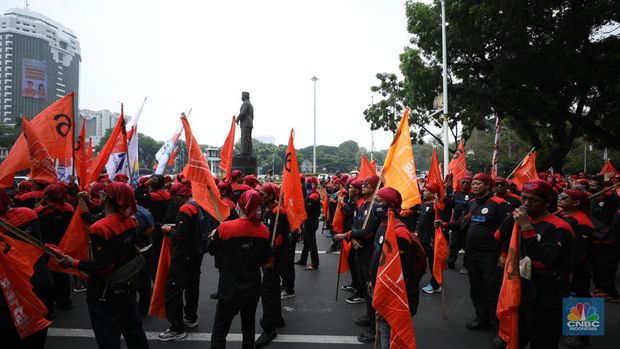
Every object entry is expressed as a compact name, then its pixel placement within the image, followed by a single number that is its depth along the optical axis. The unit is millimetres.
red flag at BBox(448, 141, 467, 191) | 8758
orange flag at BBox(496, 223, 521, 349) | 3238
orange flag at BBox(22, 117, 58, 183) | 5117
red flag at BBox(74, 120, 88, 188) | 5938
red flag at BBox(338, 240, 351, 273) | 5889
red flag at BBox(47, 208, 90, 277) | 4066
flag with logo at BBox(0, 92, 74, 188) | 5613
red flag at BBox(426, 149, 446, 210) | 6211
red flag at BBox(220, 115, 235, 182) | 7088
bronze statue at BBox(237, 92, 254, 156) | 15219
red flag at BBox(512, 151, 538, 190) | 8562
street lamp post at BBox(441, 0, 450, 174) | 16766
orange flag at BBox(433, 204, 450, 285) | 5602
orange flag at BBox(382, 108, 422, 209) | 4566
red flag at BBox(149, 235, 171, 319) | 4750
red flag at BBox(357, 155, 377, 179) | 9442
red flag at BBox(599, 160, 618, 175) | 11838
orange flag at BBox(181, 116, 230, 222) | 4824
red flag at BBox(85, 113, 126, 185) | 5660
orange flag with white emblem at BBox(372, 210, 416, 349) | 3229
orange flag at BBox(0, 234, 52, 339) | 2996
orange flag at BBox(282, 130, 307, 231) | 5066
